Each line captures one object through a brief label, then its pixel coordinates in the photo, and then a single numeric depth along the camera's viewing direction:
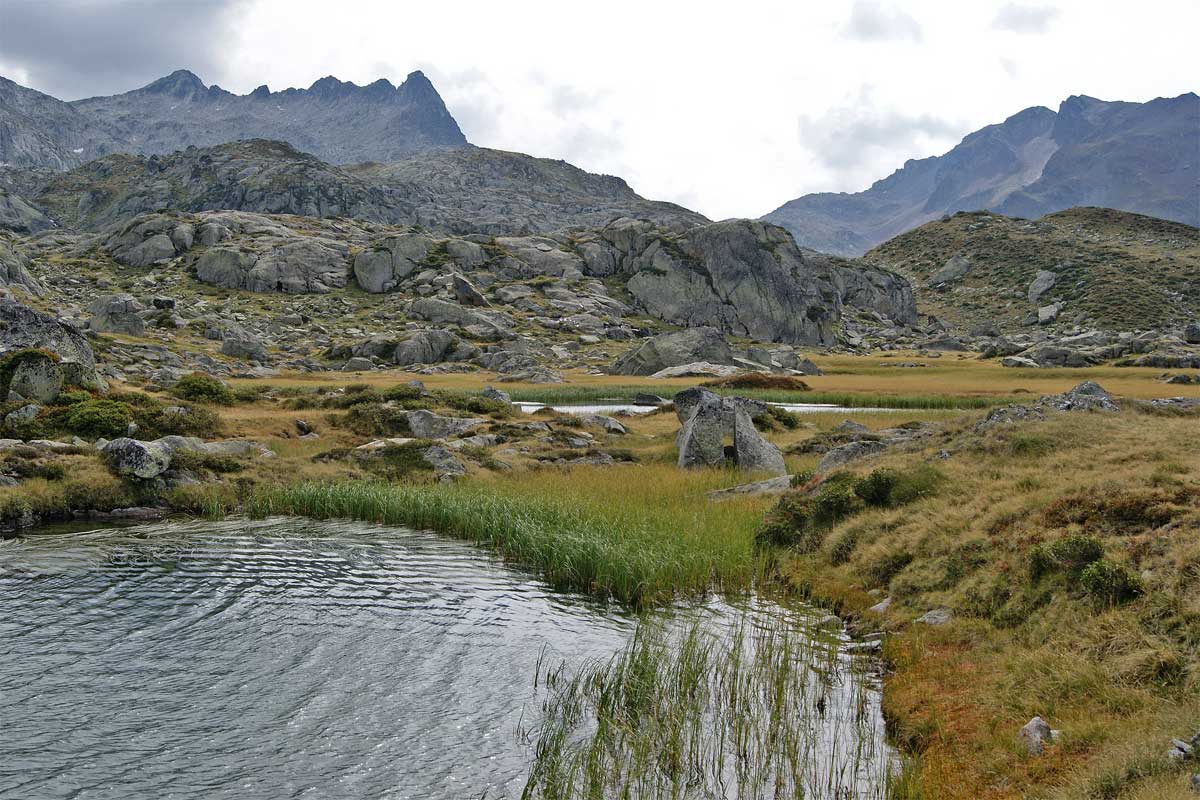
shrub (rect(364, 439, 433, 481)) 33.72
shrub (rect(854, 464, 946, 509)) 21.17
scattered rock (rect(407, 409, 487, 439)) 44.31
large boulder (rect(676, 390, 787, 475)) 35.34
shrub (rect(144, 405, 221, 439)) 36.28
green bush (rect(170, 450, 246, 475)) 30.41
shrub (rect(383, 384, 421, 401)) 51.72
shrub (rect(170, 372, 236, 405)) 48.19
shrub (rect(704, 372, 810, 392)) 85.25
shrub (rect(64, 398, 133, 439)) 33.94
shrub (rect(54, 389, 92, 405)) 37.47
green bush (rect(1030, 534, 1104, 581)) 13.77
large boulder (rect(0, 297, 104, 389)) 41.38
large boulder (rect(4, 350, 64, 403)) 37.22
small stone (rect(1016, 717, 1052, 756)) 10.05
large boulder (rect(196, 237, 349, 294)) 152.00
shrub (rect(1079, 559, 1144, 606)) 12.55
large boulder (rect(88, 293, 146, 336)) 99.50
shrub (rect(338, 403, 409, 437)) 43.59
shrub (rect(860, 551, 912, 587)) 18.16
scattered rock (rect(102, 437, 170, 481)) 28.09
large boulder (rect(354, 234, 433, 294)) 162.75
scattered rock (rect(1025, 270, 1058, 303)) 197.25
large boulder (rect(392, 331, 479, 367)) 108.06
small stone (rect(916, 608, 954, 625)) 15.13
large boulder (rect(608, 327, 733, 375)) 110.56
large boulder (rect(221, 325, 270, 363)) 96.38
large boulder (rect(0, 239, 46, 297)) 111.50
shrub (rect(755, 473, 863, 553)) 21.88
